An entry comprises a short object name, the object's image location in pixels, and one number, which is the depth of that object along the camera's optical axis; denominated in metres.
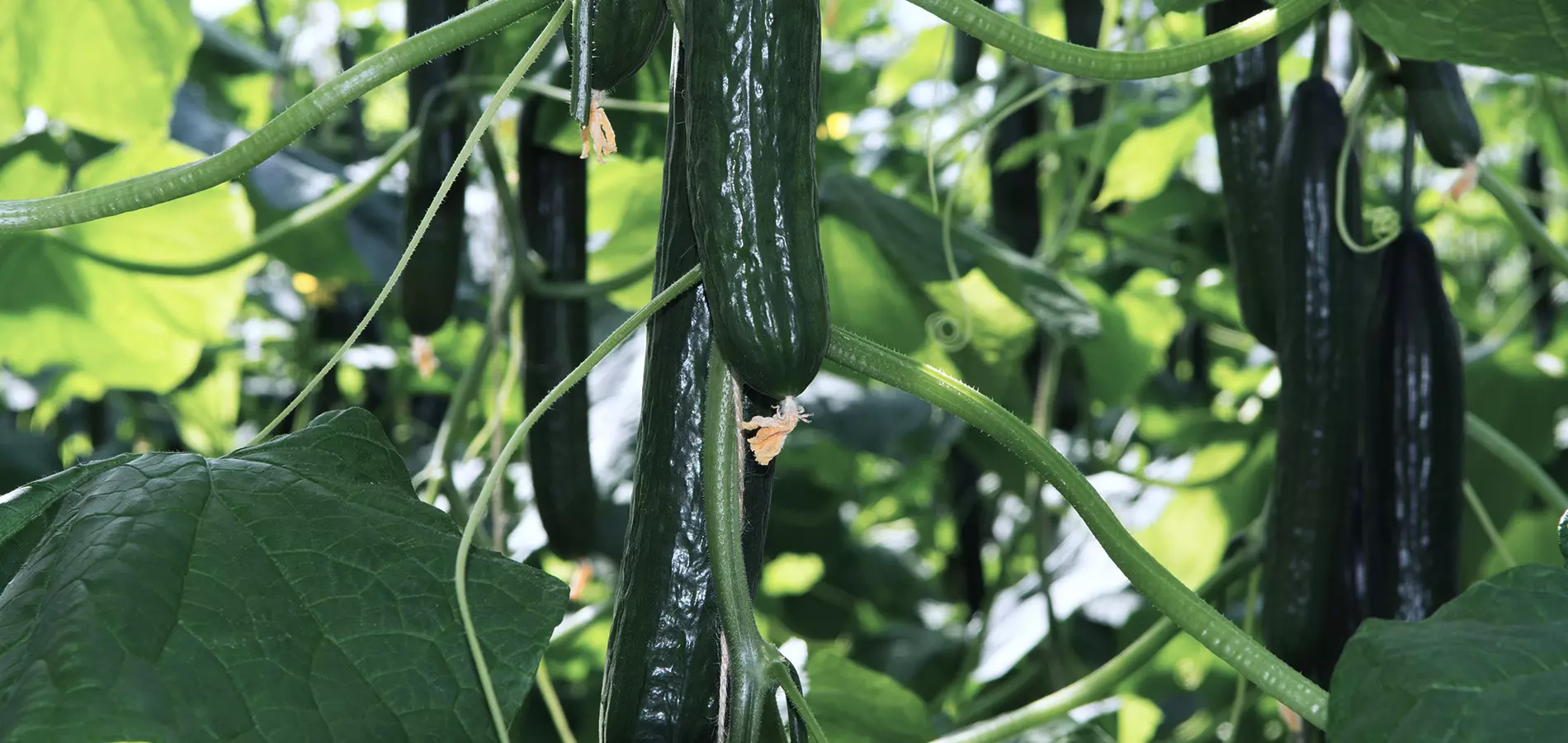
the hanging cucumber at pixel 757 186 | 0.61
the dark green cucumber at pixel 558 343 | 1.36
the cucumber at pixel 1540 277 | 2.52
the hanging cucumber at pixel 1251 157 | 1.14
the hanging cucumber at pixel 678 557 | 0.70
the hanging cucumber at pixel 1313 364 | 1.01
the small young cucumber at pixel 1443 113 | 1.02
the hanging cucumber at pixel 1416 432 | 1.00
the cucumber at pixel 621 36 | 0.64
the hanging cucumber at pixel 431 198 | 1.38
